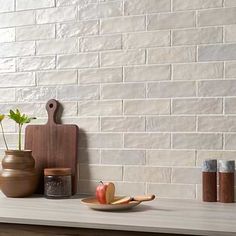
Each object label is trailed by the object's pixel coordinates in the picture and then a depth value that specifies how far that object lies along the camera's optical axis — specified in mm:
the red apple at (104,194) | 2501
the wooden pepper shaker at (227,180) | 2549
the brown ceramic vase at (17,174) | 2694
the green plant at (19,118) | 2730
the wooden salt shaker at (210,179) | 2577
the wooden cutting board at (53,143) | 2787
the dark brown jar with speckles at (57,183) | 2670
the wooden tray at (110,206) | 2412
